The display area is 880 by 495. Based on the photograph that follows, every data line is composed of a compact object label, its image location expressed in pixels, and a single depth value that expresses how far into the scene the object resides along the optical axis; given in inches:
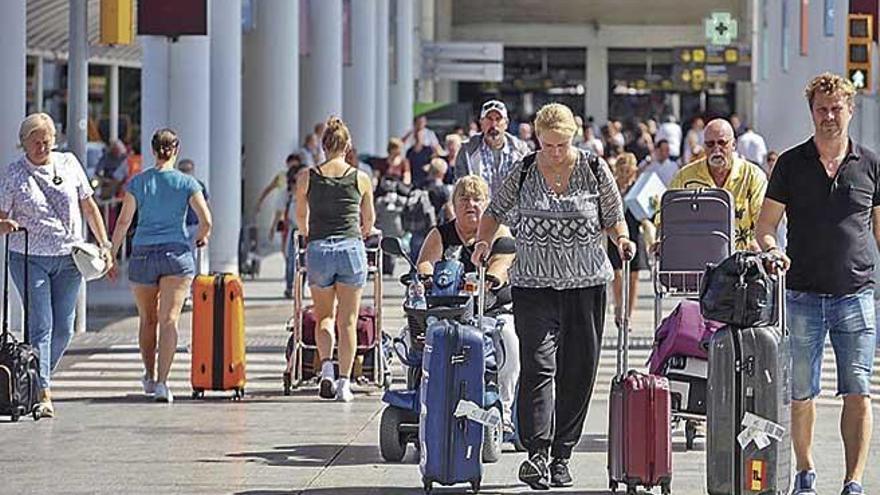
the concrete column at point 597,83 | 2869.1
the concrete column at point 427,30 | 2571.4
